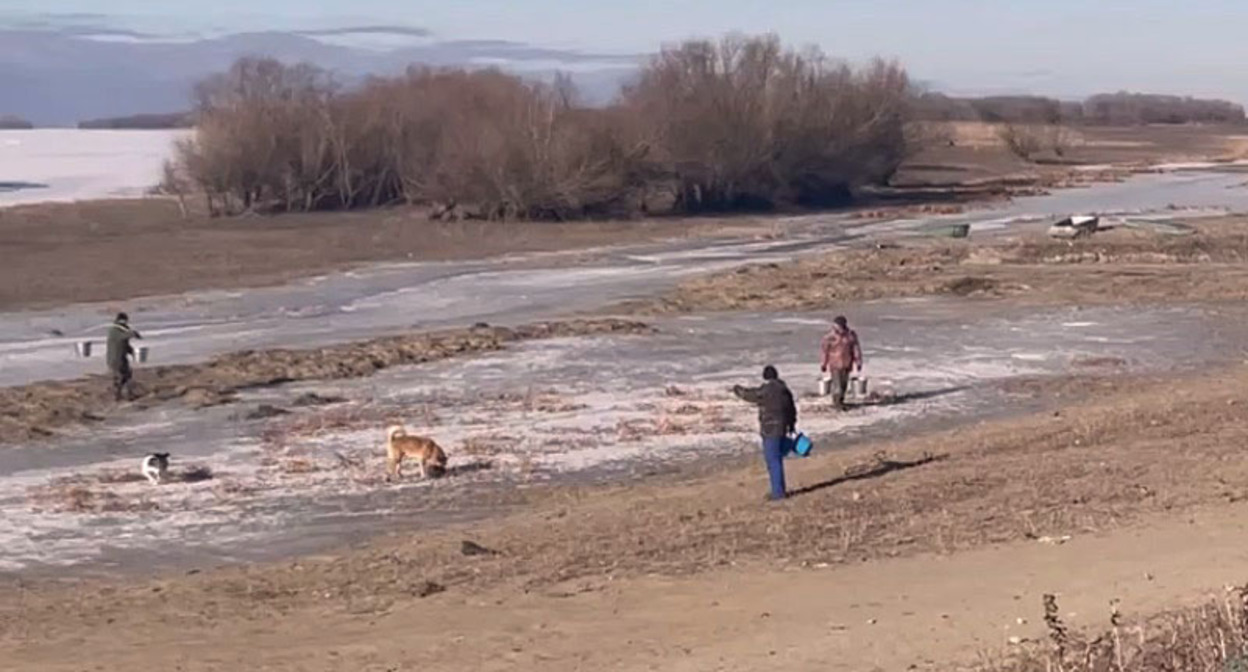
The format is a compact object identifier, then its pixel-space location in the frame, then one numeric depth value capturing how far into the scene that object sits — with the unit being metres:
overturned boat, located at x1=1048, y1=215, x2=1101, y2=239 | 57.69
